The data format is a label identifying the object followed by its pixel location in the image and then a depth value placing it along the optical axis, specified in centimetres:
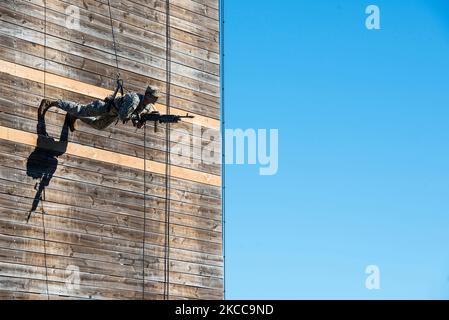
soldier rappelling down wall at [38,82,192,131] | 2966
